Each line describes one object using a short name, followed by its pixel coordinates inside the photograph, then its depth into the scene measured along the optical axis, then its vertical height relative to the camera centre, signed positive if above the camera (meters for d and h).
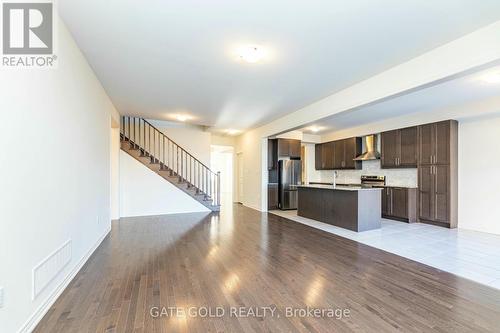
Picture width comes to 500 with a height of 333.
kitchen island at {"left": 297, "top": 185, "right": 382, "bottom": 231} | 5.13 -0.94
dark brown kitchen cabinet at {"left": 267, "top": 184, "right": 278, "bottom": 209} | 8.12 -1.02
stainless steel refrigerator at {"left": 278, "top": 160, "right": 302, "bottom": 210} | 8.15 -0.58
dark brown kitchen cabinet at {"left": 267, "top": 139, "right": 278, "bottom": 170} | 8.22 +0.45
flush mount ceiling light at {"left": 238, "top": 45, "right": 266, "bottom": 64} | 3.03 +1.48
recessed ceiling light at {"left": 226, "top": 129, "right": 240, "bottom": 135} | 8.83 +1.33
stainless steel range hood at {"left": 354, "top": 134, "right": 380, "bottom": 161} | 7.44 +0.53
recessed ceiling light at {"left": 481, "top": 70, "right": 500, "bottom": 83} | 3.61 +1.39
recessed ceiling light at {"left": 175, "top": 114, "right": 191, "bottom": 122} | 6.47 +1.37
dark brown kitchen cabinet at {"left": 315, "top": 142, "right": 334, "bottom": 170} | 9.01 +0.41
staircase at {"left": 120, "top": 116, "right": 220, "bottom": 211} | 7.28 +0.25
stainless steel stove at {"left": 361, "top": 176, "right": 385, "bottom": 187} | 7.32 -0.47
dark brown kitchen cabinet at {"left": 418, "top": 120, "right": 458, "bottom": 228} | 5.59 -0.18
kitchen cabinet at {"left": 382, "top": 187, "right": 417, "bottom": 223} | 6.20 -1.01
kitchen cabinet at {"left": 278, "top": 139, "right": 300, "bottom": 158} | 8.22 +0.63
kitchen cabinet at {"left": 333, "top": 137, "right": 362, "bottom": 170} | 8.05 +0.44
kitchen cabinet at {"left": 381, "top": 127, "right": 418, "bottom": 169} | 6.36 +0.49
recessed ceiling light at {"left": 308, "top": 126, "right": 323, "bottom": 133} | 7.99 +1.29
